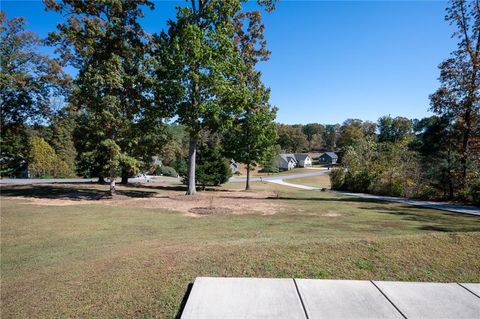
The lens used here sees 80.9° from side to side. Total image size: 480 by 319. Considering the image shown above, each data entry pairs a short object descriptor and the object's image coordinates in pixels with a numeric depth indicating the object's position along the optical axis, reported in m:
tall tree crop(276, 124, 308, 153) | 106.00
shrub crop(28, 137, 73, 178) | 42.62
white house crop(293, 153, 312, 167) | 92.69
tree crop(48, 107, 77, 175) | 47.12
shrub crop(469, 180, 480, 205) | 15.98
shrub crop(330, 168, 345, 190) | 30.76
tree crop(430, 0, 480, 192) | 16.97
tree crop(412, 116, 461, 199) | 17.94
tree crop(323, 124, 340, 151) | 121.94
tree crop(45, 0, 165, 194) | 16.27
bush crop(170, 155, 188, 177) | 29.05
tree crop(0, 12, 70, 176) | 21.45
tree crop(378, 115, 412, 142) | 93.31
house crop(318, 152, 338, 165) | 99.81
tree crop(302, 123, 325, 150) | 124.12
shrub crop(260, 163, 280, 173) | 70.19
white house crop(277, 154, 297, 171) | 82.19
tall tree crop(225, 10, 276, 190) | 26.11
